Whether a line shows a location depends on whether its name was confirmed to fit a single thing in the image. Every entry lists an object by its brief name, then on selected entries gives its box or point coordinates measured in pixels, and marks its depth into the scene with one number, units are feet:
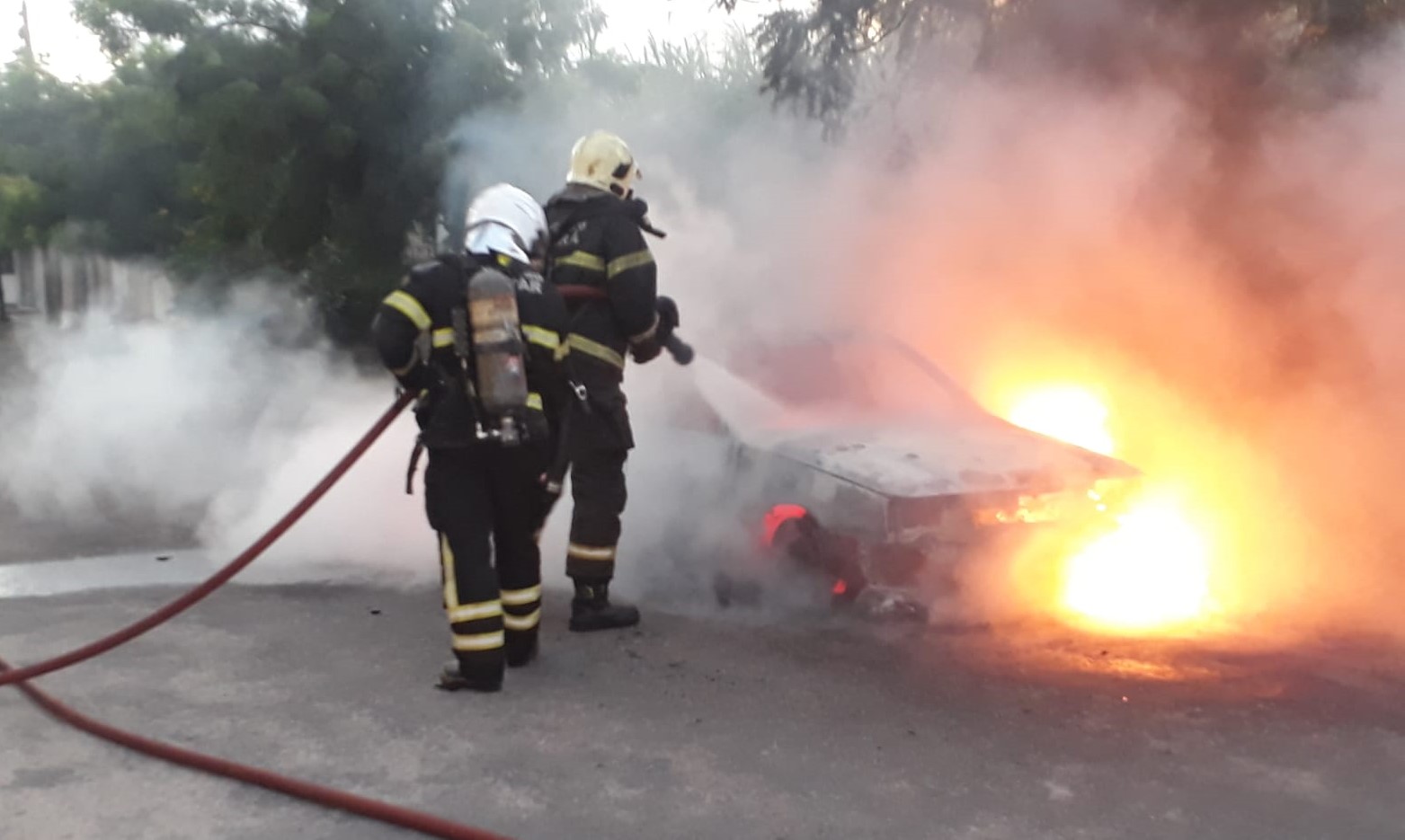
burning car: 16.83
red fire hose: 11.21
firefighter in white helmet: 14.43
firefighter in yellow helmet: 17.25
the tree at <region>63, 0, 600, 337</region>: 41.04
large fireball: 18.16
